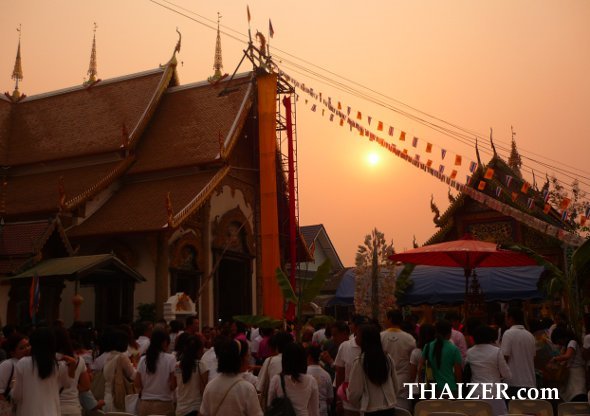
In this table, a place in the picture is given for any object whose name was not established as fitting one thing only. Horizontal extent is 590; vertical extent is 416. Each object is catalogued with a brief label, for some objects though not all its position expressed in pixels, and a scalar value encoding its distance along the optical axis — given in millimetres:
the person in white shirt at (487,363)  5988
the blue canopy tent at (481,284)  15016
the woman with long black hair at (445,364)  5977
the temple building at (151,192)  16953
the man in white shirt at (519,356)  6586
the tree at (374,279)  11430
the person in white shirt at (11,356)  4918
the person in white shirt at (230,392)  4258
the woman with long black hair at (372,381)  5043
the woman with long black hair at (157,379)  5715
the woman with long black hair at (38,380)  4820
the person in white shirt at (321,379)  5727
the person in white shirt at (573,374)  6902
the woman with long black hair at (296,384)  4816
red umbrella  11041
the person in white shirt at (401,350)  6438
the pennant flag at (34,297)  12875
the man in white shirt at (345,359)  5938
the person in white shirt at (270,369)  5211
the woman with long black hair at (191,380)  5520
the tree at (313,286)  10750
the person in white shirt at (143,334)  7936
